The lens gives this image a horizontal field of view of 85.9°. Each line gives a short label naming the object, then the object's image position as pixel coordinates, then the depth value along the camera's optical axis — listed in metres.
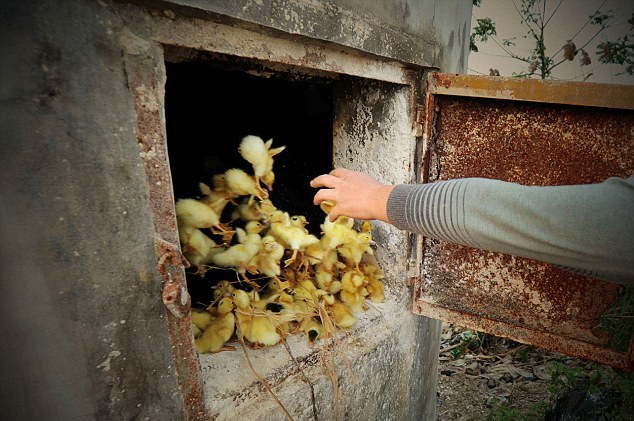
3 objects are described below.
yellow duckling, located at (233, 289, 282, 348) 1.50
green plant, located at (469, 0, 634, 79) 4.83
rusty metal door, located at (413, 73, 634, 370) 1.36
